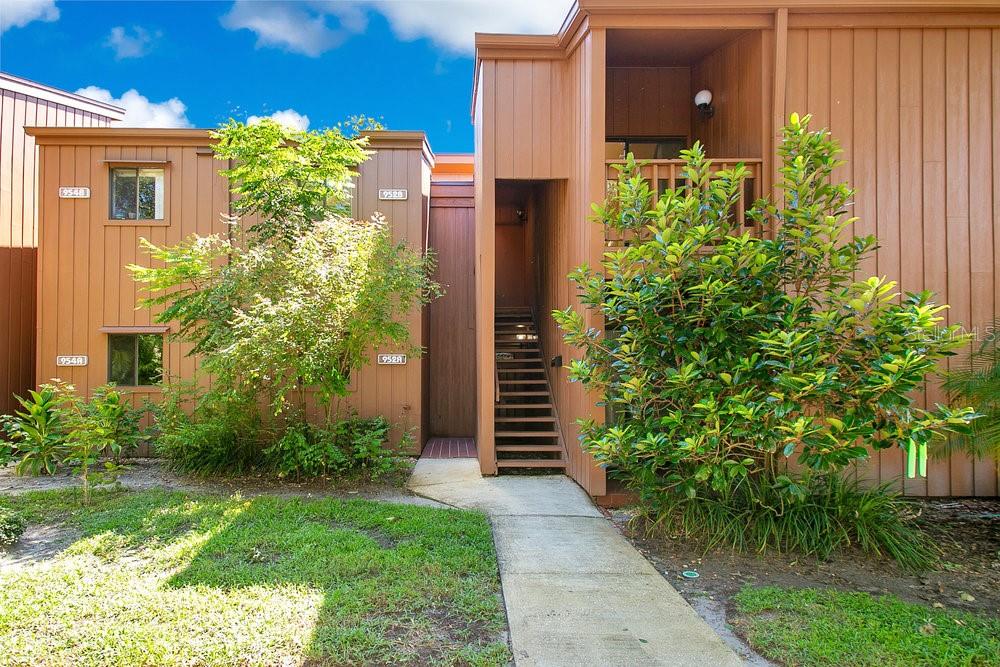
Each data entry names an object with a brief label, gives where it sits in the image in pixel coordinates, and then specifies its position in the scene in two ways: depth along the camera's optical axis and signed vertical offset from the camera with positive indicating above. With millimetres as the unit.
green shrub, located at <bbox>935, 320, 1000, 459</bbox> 4379 -442
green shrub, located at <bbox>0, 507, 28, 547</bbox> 4355 -1526
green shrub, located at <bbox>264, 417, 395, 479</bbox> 6148 -1275
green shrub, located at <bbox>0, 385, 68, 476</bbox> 6039 -1085
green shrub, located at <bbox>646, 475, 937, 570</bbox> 4305 -1454
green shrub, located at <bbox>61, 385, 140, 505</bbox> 5547 -1001
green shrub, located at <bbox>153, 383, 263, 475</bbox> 6293 -1098
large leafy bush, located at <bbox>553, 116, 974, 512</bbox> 3824 -36
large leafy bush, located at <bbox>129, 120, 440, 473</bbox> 5805 +479
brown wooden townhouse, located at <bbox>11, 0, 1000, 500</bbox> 5781 +2174
